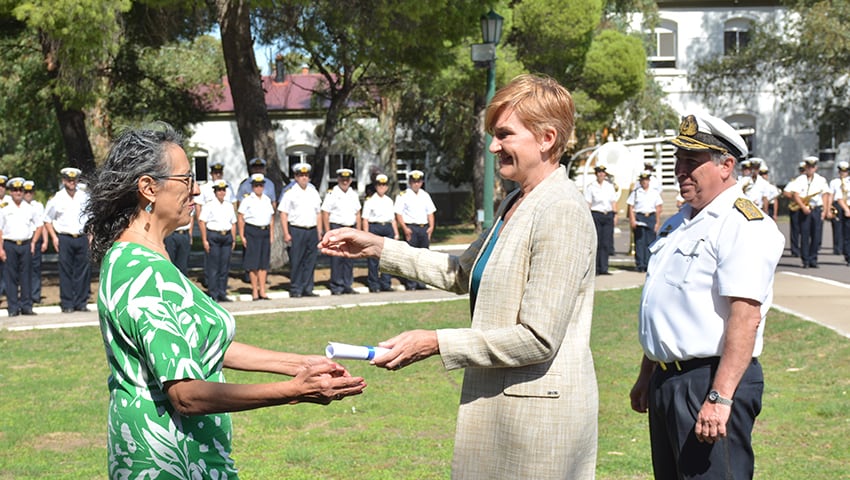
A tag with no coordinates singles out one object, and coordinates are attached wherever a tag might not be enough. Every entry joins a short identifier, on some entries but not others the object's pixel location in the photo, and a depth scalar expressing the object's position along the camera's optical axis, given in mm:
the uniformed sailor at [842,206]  21859
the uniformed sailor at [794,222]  21953
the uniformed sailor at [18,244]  15952
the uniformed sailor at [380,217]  18641
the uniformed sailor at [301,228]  17703
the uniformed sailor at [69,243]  16125
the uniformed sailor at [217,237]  17203
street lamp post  20078
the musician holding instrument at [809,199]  21188
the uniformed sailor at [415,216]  19156
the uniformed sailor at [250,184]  18219
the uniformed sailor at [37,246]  16438
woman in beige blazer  3430
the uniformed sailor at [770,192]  23688
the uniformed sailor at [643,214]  21317
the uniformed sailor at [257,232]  17281
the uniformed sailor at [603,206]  21141
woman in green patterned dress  3121
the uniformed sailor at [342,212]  18141
